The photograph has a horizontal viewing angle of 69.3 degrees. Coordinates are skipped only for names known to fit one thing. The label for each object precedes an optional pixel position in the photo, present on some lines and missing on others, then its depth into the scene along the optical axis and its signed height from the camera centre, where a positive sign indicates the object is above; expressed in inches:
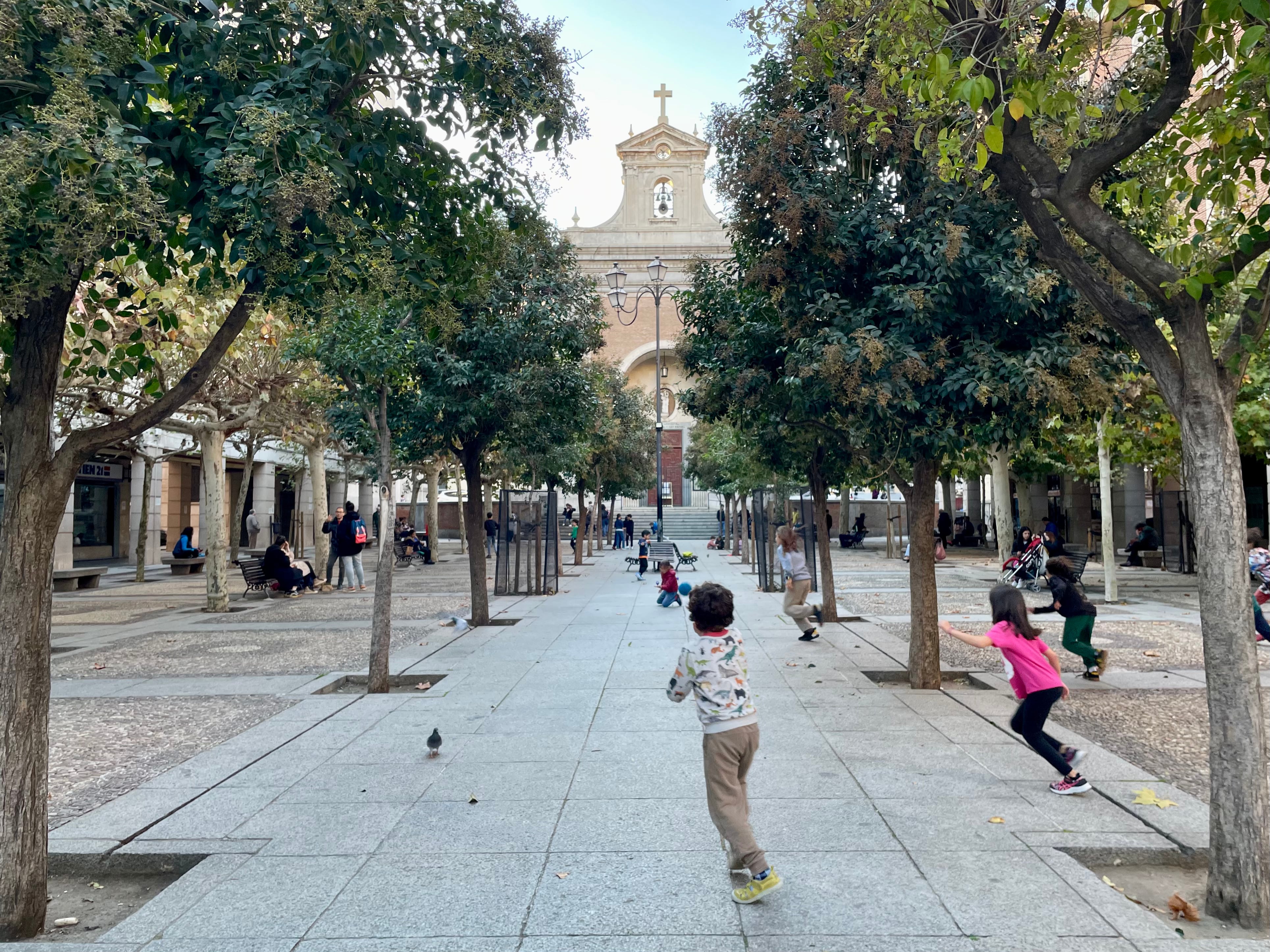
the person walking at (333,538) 823.0 -15.1
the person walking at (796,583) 471.5 -33.4
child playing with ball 617.0 -46.7
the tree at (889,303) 293.3 +73.6
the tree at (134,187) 148.4 +57.8
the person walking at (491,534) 1188.5 -17.5
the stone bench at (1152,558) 964.0 -42.8
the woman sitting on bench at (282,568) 744.3 -38.0
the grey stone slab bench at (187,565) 993.5 -47.7
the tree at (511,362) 489.1 +87.4
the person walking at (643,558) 901.2 -37.6
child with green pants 342.6 -37.6
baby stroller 757.9 -41.3
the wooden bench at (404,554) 1157.1 -41.9
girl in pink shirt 214.5 -37.8
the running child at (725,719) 160.6 -36.7
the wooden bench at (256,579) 732.0 -45.6
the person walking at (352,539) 781.9 -15.4
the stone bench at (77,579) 798.5 -51.3
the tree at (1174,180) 154.7 +70.1
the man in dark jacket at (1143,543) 993.5 -27.4
